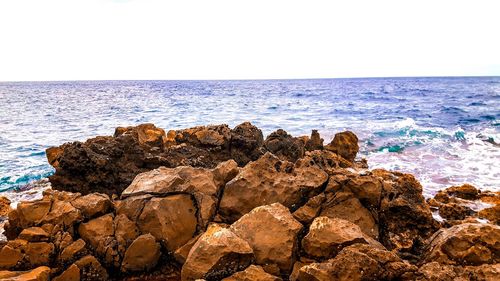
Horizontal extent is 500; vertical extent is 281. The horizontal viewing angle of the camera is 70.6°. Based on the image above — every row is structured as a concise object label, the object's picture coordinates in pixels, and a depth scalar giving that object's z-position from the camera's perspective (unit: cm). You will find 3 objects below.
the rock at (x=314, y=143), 1135
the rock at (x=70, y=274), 477
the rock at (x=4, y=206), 844
